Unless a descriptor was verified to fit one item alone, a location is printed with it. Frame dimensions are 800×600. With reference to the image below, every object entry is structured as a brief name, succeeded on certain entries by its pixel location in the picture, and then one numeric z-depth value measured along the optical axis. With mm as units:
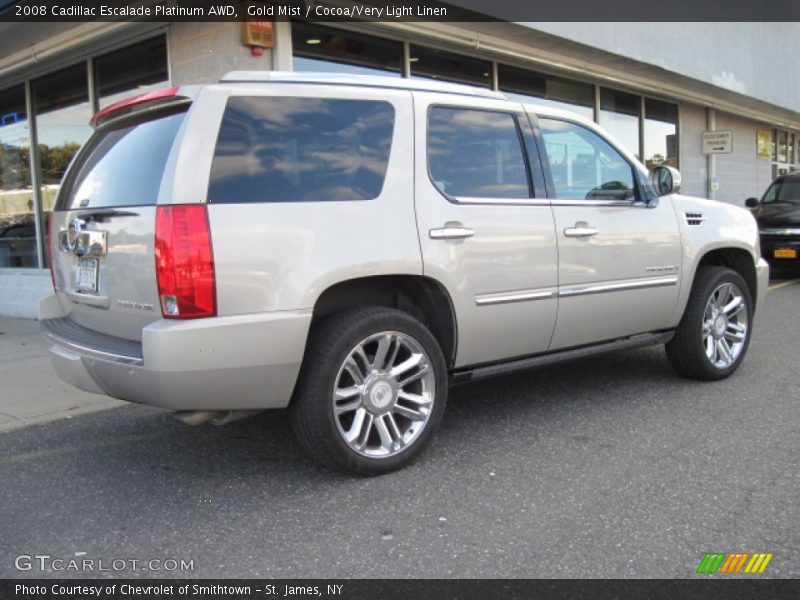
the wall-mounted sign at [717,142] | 15484
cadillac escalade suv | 3189
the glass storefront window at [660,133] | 14797
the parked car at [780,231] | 11953
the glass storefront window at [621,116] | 13508
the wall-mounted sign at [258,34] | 7258
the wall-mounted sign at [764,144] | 19578
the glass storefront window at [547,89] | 11141
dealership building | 8086
